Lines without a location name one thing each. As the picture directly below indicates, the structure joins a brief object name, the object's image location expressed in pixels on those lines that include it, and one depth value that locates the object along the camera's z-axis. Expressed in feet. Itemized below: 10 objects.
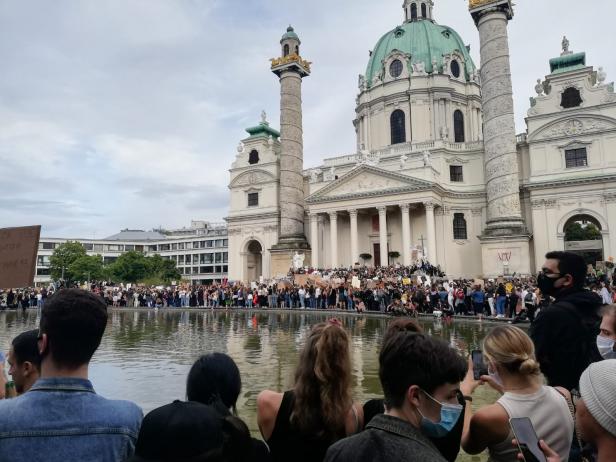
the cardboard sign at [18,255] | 16.57
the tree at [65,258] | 249.96
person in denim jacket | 6.18
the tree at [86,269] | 244.83
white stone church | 118.21
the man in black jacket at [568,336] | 11.66
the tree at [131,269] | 247.29
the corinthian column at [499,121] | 114.83
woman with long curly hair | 8.38
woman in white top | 8.45
